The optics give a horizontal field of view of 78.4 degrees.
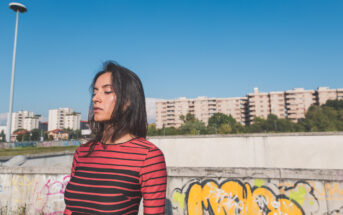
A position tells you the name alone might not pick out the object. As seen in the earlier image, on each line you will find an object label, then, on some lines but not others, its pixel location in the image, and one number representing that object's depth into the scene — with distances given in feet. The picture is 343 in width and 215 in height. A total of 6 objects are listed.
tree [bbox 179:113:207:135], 262.16
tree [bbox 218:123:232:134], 222.65
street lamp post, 117.29
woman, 4.11
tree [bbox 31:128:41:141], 313.94
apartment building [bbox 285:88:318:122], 321.52
